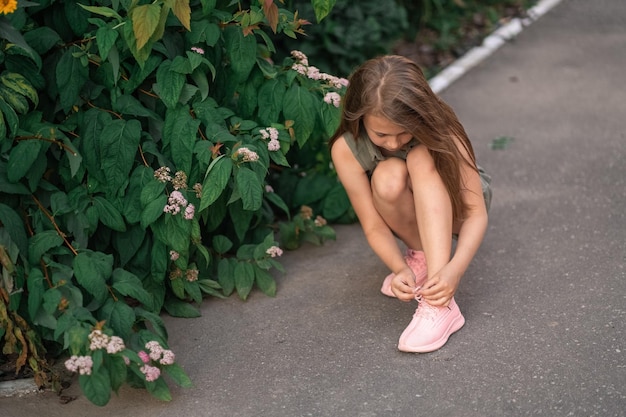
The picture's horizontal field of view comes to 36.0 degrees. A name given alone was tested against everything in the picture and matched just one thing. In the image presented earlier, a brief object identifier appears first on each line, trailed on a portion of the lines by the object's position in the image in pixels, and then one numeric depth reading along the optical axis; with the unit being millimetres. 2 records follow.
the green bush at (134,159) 2861
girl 2953
